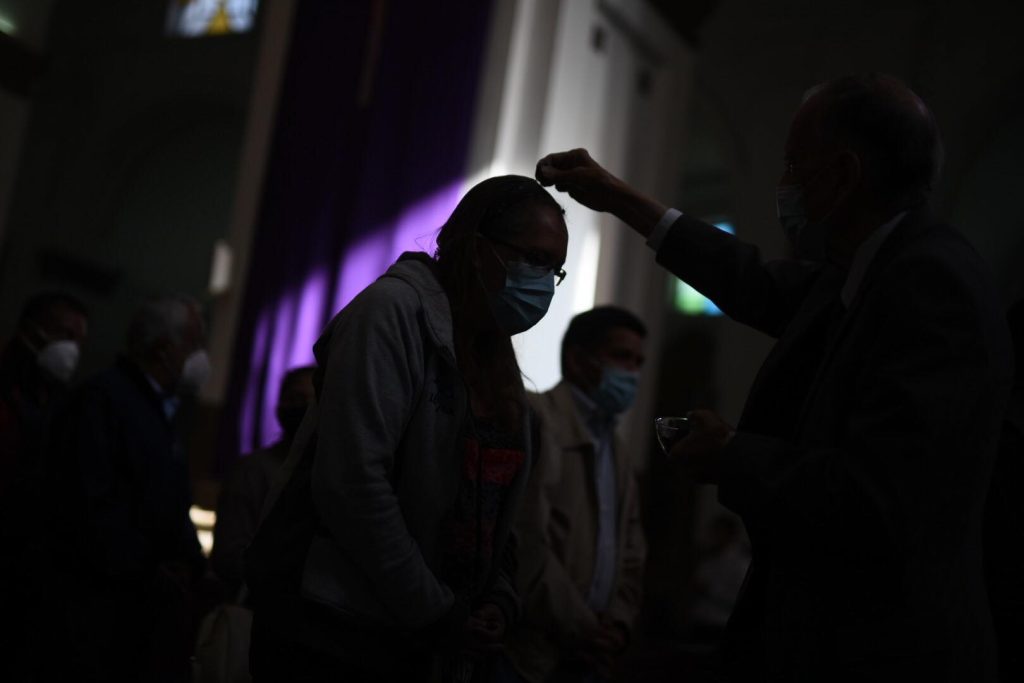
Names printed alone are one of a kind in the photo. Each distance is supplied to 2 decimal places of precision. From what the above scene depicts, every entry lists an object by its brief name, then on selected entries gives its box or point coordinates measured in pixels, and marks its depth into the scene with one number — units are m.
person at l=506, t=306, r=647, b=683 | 3.10
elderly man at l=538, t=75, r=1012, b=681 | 1.58
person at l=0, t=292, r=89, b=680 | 3.47
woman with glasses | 1.95
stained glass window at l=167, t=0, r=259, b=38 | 16.72
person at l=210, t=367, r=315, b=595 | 3.44
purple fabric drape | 5.90
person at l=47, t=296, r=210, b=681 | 3.28
